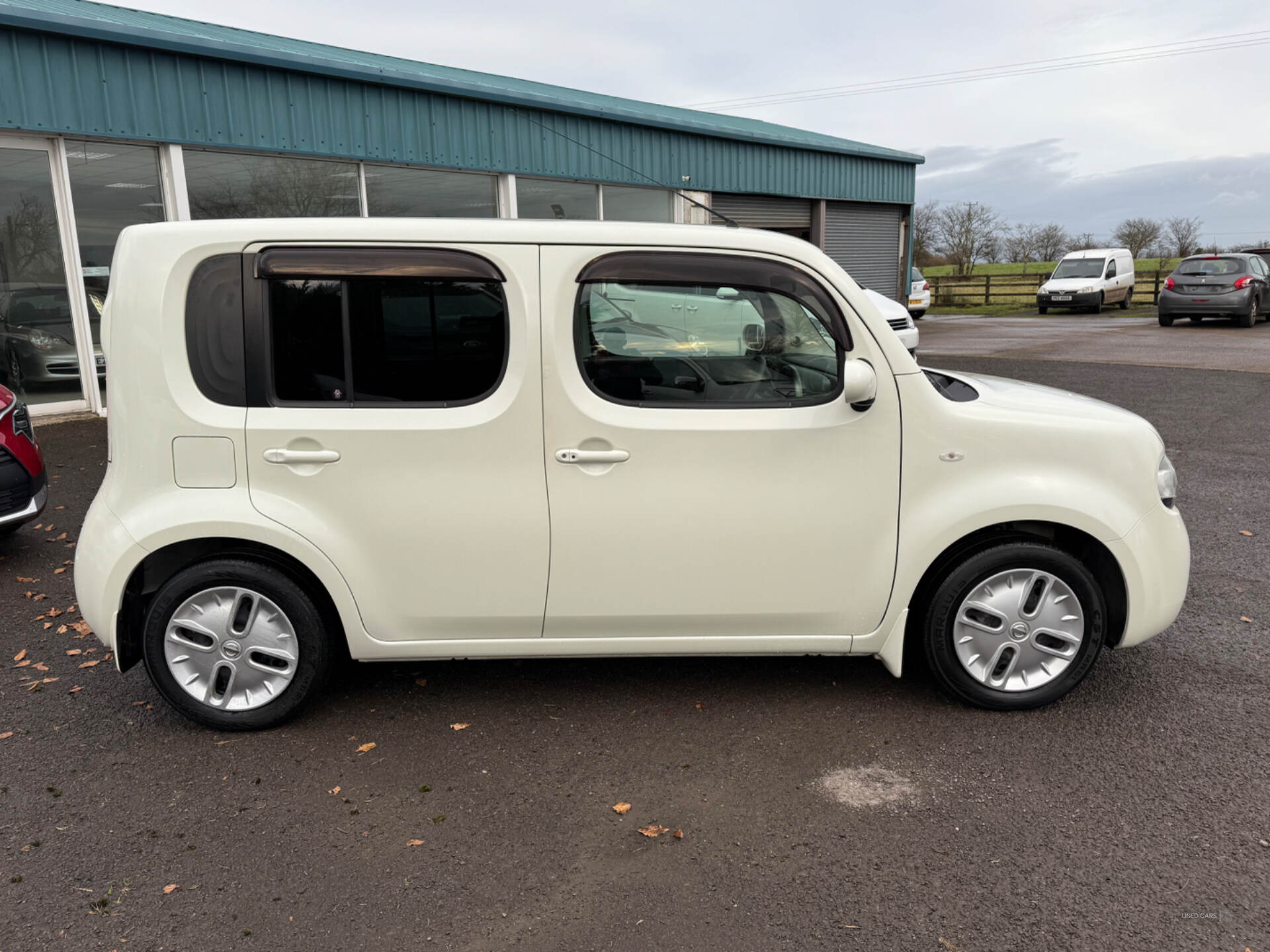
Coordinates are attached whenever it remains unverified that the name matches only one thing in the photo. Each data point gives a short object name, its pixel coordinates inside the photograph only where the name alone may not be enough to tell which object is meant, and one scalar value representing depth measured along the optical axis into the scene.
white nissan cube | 3.35
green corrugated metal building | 9.52
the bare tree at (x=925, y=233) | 43.81
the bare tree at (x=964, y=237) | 42.97
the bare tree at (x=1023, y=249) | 47.03
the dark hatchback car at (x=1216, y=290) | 21.59
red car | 5.43
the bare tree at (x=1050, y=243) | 47.06
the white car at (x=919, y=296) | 28.75
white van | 28.16
